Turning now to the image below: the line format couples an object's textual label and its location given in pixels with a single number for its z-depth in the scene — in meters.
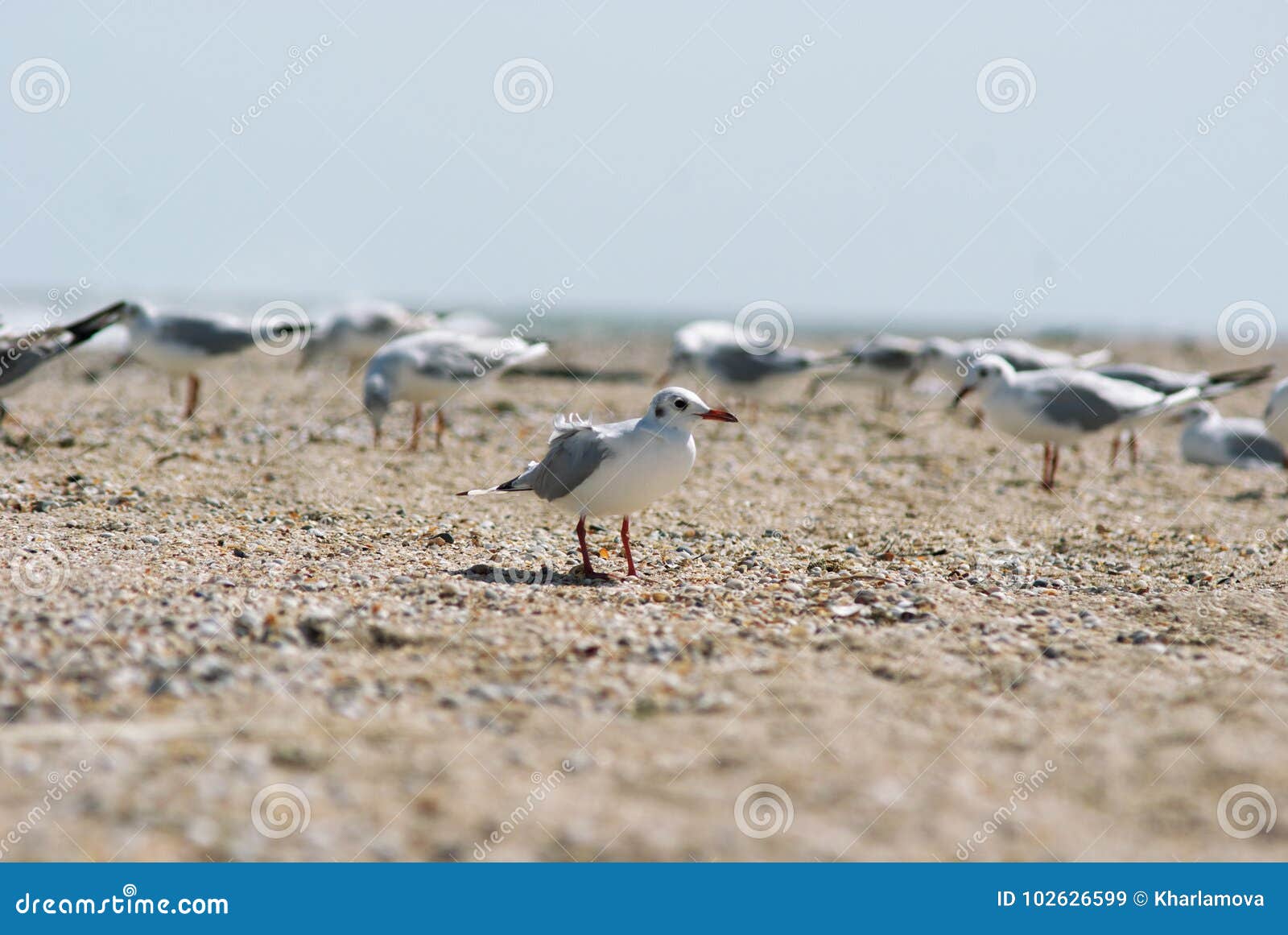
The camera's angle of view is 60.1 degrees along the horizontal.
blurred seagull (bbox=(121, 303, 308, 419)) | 12.71
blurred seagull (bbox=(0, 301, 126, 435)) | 10.44
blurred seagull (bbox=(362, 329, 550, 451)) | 11.52
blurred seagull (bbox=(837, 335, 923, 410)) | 17.07
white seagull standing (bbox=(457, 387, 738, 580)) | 6.50
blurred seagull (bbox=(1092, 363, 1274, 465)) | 12.69
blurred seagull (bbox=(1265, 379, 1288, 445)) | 11.56
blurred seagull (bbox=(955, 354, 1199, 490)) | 10.85
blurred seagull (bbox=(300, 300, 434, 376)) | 15.58
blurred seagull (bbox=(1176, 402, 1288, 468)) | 12.85
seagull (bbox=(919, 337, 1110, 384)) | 15.39
